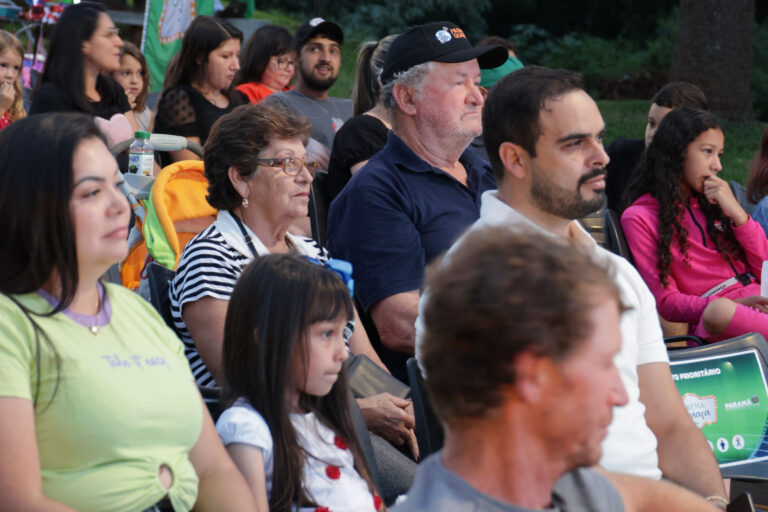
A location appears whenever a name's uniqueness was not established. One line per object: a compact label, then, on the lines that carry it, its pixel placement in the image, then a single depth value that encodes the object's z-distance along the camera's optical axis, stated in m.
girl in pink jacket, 9.50
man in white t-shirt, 5.62
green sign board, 7.75
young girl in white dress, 5.14
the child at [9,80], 11.38
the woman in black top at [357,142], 9.52
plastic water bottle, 8.64
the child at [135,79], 15.66
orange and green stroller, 7.68
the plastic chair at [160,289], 6.77
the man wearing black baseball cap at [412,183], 7.23
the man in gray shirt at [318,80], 12.20
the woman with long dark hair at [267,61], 13.66
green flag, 20.95
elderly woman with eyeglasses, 6.42
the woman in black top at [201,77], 11.47
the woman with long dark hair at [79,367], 4.26
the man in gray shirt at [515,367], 2.73
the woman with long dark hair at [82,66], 10.69
